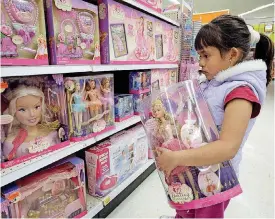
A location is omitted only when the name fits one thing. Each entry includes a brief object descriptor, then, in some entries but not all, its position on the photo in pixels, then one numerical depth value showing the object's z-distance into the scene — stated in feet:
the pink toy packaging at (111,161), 4.29
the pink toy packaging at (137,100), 5.35
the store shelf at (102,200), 4.19
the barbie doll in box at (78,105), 3.59
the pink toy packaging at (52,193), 3.13
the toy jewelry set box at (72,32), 3.14
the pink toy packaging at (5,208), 2.84
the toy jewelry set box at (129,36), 4.09
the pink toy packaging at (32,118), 2.90
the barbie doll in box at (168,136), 2.55
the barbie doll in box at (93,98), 3.85
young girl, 2.28
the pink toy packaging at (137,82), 5.28
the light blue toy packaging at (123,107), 4.85
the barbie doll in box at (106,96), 4.16
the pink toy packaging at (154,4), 5.06
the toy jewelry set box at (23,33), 2.58
